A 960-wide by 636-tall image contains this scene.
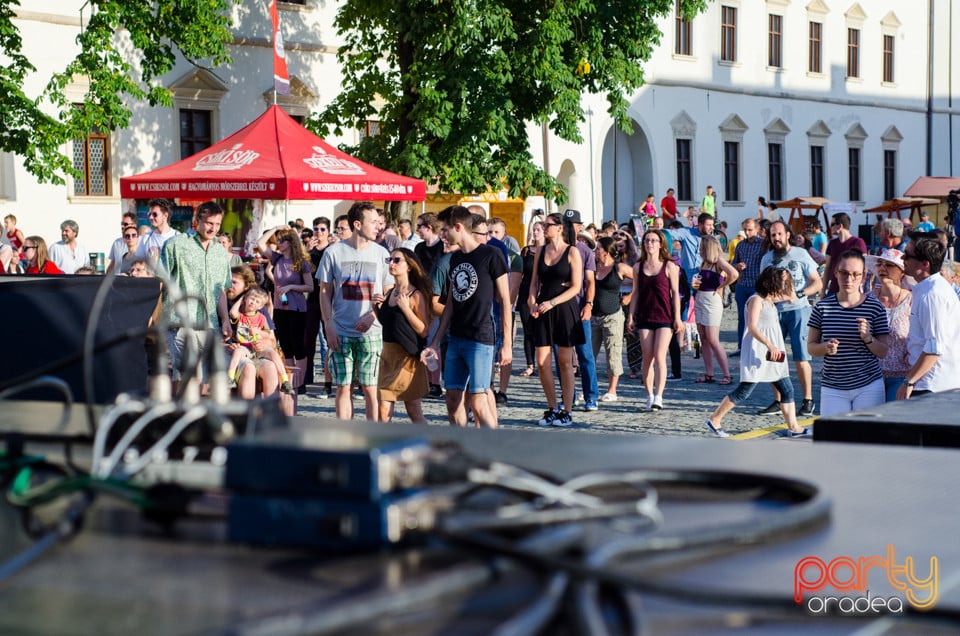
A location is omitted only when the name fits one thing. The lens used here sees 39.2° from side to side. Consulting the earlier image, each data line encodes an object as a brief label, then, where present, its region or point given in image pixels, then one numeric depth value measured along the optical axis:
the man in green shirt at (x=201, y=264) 9.55
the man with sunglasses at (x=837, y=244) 15.92
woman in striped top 8.11
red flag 18.96
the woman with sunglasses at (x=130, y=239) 13.45
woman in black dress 11.18
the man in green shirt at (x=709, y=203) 39.91
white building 26.91
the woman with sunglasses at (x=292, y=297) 13.37
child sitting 10.01
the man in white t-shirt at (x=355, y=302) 9.84
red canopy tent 16.20
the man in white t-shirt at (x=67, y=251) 17.67
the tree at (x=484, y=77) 24.28
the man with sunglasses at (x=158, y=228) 11.59
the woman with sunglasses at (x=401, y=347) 9.55
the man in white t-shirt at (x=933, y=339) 7.40
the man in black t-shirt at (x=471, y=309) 9.02
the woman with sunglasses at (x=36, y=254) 16.16
